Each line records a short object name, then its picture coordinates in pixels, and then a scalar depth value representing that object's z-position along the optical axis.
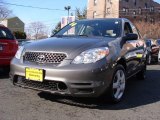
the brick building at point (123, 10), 32.07
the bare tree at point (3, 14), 38.73
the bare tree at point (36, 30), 45.50
